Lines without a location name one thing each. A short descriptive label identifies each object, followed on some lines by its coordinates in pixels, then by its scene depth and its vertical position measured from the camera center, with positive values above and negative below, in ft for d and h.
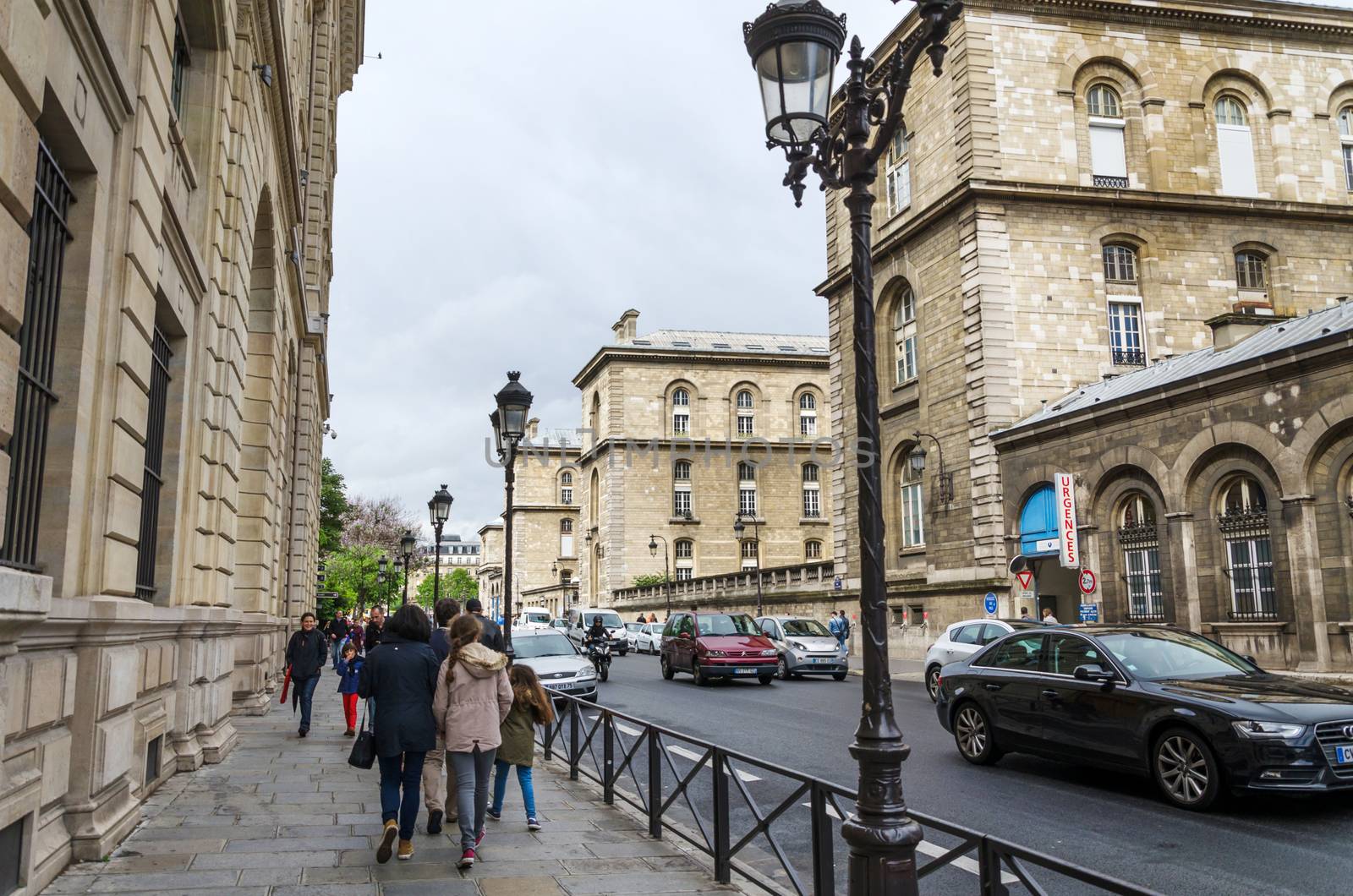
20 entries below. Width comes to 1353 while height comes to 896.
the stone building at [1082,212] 101.19 +38.91
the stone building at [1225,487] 63.87 +7.89
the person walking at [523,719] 27.30 -2.94
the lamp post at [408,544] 113.91 +6.89
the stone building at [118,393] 17.22 +4.87
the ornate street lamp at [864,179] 15.56 +7.55
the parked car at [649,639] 142.92 -4.75
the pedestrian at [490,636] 30.40 -0.88
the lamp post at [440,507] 82.64 +7.79
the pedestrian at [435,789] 25.85 -4.54
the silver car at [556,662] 59.06 -3.25
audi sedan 27.73 -3.33
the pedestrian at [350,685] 49.98 -3.76
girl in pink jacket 23.70 -2.28
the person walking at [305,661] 47.42 -2.42
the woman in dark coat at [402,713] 23.15 -2.34
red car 77.61 -3.44
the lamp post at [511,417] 49.16 +8.82
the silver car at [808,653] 86.33 -4.09
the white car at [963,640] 62.39 -2.32
